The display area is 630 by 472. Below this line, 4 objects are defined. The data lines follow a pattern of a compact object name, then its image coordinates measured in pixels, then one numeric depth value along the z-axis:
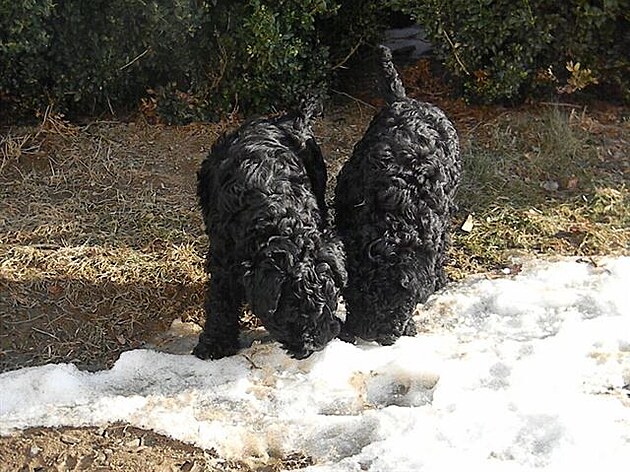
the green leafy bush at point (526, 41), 5.41
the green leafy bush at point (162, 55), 5.16
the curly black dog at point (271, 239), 3.32
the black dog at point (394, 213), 3.49
